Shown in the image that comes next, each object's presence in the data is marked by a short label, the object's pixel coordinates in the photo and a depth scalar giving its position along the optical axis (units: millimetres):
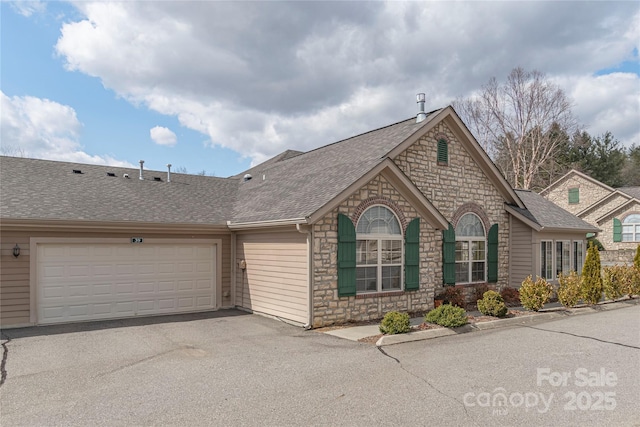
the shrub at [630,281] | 15705
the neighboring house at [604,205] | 30641
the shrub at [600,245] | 32175
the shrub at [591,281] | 13898
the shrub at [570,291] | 13117
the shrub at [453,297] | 13023
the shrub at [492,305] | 11336
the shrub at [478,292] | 14188
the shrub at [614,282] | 15086
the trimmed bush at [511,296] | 14484
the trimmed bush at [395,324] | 9195
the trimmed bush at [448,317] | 9961
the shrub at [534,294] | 12344
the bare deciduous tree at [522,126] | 32781
